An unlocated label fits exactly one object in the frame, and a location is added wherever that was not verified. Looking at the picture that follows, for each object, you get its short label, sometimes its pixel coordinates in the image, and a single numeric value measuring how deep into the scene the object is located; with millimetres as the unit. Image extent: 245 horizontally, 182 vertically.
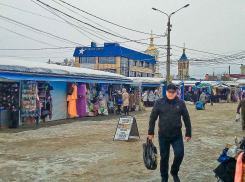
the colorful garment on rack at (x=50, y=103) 15184
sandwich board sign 10173
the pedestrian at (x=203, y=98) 26969
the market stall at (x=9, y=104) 12711
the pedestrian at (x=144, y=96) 28641
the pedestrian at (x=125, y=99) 17812
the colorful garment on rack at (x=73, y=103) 16703
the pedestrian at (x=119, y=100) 20406
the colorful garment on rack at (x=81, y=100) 17391
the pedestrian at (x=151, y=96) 28791
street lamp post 23303
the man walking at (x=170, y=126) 5184
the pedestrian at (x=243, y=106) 11397
